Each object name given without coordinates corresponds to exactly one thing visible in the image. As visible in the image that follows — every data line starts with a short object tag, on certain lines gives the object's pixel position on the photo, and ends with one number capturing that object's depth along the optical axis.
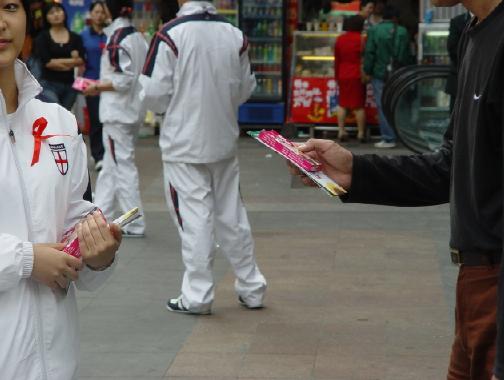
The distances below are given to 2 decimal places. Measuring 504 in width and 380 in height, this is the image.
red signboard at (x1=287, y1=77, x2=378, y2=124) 16.28
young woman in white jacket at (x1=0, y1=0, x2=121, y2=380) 3.21
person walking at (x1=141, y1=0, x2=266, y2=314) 7.39
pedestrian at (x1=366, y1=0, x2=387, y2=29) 16.03
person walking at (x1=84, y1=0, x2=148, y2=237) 9.90
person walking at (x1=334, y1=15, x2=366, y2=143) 15.62
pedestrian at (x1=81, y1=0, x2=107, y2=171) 13.75
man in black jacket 3.25
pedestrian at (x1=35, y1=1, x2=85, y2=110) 13.09
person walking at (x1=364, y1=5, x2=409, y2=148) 15.27
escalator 12.35
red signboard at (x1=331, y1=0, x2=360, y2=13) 17.45
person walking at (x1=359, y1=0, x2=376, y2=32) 16.48
